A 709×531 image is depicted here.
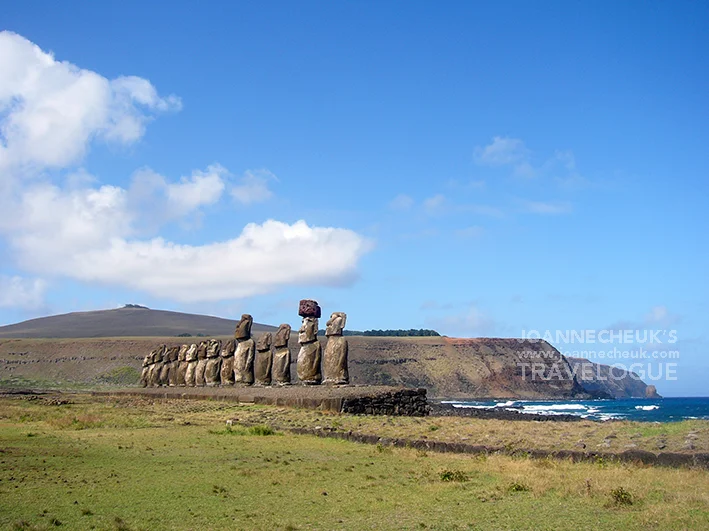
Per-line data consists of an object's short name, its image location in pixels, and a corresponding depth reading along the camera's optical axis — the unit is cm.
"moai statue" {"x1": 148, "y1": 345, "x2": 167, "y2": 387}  4819
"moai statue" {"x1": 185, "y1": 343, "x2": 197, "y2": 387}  4169
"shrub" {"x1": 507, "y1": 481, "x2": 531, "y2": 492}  1024
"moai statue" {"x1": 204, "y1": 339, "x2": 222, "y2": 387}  3822
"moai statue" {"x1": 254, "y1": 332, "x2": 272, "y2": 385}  3266
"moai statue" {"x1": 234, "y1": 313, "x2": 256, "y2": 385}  3425
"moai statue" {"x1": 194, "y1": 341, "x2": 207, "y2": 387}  3966
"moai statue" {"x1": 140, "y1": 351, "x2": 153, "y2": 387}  5006
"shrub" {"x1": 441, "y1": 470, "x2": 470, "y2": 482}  1116
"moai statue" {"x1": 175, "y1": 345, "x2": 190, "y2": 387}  4325
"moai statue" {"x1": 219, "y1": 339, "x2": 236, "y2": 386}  3609
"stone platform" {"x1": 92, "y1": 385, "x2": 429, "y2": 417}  2320
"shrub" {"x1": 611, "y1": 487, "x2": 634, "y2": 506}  884
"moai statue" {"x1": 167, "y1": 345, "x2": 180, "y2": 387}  4472
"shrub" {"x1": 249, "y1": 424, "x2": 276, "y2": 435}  1820
